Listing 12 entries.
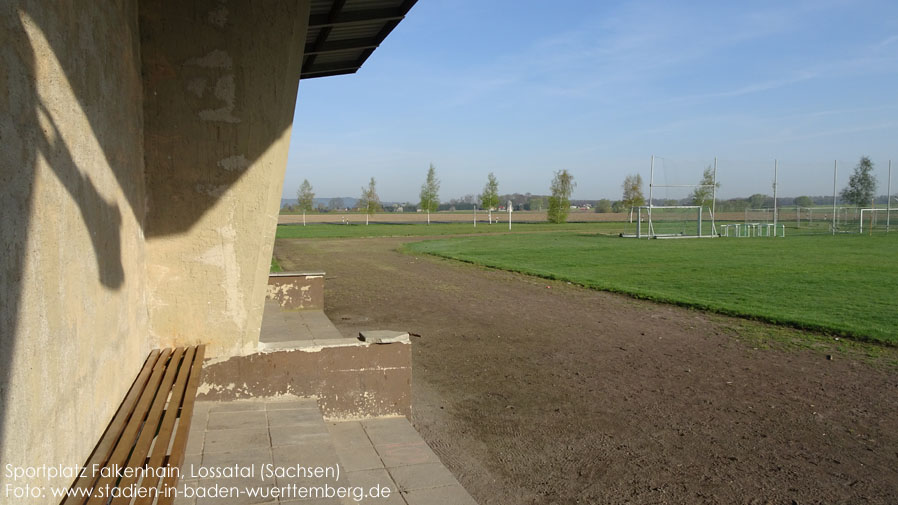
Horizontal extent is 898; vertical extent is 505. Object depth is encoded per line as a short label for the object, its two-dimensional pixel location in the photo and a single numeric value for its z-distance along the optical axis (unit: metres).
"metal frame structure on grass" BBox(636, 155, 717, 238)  35.69
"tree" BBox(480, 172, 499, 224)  65.06
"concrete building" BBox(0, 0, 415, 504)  2.55
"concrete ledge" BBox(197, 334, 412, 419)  5.91
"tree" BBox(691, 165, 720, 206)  39.57
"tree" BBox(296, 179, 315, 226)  67.25
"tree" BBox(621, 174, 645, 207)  61.12
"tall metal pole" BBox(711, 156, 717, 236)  37.99
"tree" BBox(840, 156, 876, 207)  43.38
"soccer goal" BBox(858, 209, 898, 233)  40.91
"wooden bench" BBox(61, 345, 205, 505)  3.06
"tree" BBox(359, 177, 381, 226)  65.75
